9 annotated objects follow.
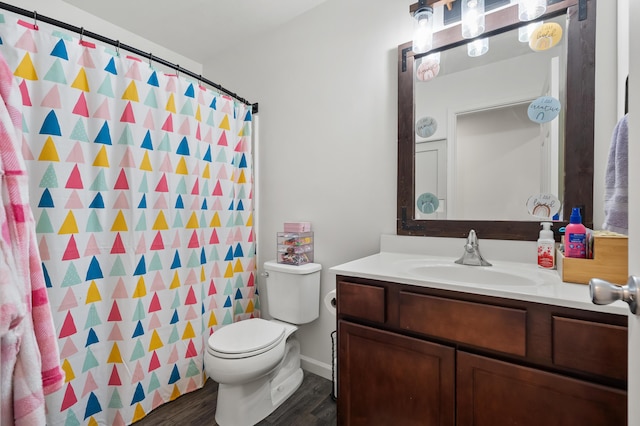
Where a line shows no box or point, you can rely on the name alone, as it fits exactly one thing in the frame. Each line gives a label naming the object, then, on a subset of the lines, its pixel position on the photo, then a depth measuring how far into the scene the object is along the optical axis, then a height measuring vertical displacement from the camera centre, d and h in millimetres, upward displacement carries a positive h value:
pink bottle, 983 -118
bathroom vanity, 788 -455
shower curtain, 1259 -22
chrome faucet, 1289 -213
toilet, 1399 -701
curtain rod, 1163 +800
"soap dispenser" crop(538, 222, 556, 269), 1164 -172
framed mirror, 1184 +311
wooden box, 903 -183
